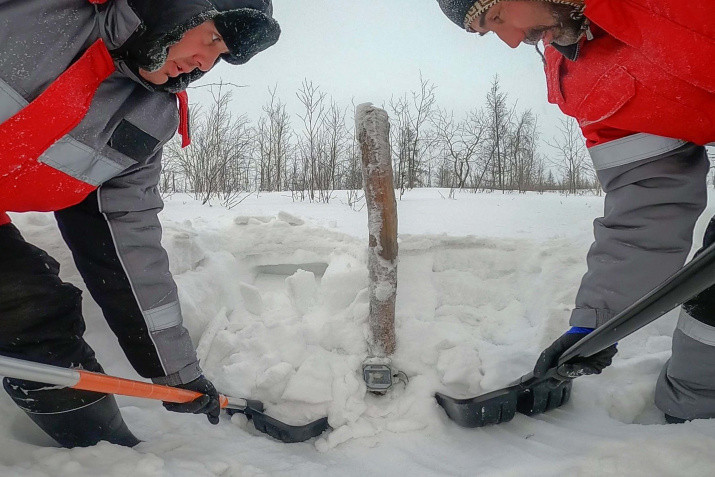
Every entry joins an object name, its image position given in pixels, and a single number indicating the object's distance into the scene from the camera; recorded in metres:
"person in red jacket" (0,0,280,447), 0.91
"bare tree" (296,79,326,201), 11.02
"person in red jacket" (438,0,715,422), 0.89
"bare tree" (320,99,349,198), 11.23
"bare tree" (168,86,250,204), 8.88
